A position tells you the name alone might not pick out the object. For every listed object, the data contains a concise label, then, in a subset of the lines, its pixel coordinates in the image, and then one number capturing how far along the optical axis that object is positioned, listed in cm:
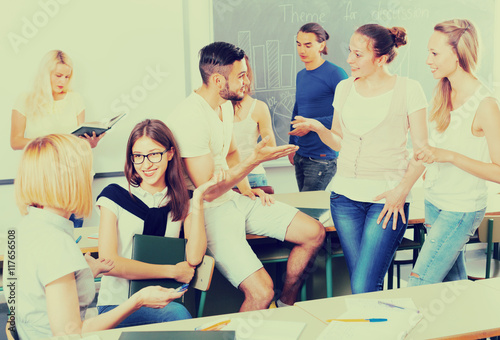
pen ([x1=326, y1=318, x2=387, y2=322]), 158
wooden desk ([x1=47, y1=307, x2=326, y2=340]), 154
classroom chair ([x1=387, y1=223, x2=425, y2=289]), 306
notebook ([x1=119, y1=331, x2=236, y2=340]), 142
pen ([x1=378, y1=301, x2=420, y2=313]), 168
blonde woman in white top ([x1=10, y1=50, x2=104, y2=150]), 374
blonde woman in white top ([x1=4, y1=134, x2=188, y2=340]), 144
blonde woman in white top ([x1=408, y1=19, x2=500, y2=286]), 216
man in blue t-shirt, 369
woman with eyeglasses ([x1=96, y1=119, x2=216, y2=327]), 219
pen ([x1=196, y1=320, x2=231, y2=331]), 154
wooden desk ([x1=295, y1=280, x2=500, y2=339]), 155
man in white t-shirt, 241
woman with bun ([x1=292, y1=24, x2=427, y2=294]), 224
